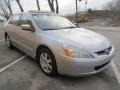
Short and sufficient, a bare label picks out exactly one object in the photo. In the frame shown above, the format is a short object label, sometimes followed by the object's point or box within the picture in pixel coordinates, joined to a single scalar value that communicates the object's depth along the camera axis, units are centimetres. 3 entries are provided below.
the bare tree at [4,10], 2209
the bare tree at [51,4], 1068
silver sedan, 190
